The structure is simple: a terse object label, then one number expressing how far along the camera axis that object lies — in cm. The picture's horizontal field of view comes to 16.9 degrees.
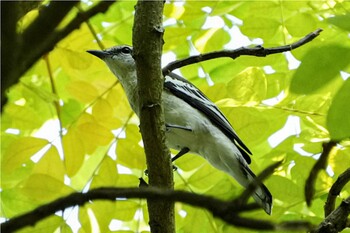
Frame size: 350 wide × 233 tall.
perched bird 645
